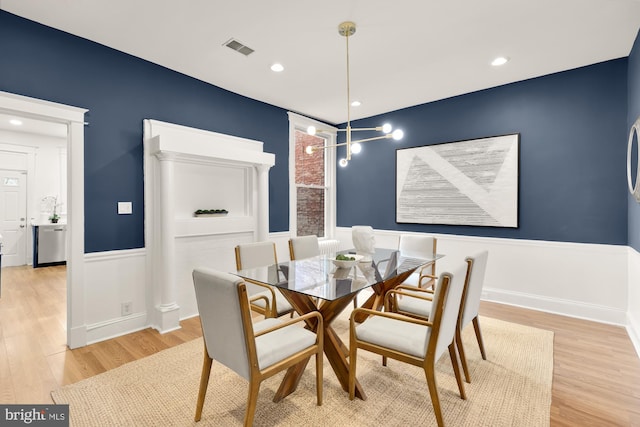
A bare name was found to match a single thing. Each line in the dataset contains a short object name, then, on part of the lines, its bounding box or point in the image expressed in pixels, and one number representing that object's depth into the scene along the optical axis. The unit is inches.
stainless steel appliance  238.5
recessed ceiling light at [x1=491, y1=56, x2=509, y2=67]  124.4
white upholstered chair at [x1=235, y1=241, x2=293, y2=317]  99.4
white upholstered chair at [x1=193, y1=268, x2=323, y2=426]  58.8
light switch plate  119.9
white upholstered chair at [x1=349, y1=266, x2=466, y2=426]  65.7
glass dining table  78.5
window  190.9
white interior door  237.9
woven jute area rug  71.5
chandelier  101.1
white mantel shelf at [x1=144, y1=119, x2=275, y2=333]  124.0
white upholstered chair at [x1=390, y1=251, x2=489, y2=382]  82.8
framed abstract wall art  151.9
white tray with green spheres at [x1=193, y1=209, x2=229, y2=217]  144.5
